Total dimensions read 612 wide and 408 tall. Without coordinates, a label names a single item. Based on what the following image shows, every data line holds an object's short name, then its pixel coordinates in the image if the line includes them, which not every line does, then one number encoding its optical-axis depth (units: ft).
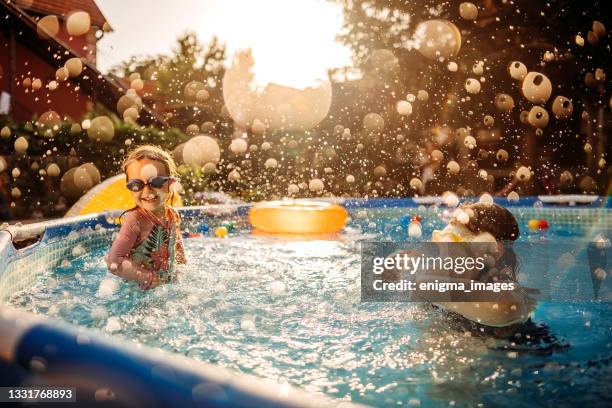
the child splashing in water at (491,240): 9.24
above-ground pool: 7.23
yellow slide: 21.98
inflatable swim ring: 24.50
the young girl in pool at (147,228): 11.42
